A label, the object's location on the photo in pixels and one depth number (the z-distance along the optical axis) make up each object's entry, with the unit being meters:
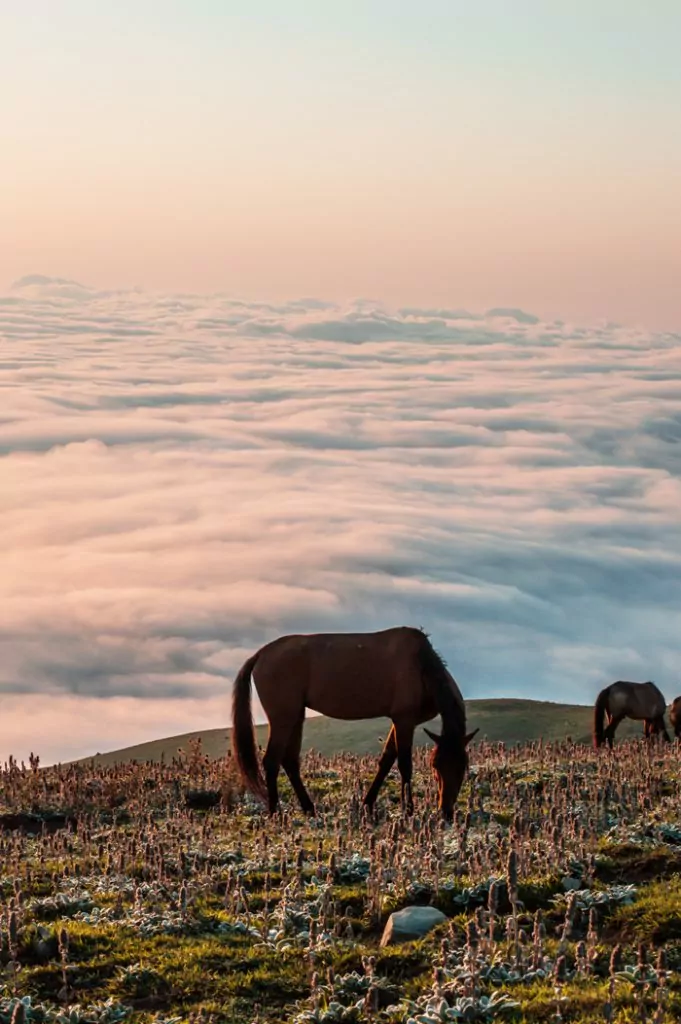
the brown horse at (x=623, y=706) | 36.91
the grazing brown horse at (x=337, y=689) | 21.83
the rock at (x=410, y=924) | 14.20
